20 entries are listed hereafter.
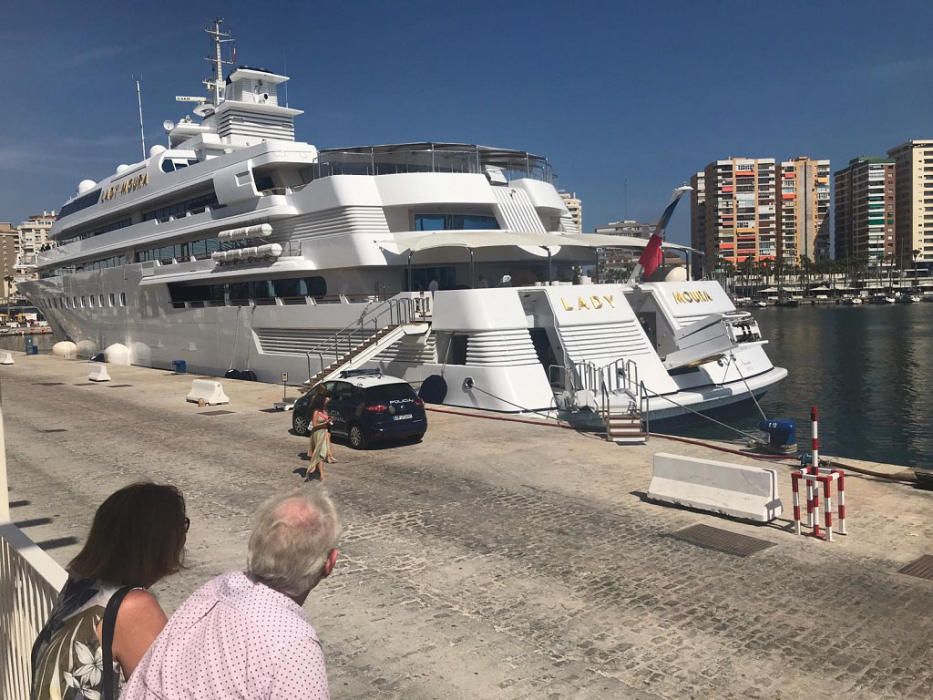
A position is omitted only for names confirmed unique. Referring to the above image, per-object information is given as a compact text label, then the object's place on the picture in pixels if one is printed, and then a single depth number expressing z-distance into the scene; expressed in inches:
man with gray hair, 90.8
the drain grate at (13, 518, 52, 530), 379.2
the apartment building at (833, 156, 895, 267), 6825.8
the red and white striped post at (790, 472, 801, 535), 327.9
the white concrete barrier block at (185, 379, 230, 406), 812.6
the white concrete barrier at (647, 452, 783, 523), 354.3
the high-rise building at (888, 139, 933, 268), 6589.6
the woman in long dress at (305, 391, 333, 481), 468.4
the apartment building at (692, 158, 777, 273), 6904.5
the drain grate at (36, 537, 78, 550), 346.9
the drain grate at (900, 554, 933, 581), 285.3
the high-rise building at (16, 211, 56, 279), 7254.9
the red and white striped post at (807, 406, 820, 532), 329.7
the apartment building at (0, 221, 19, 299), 6797.2
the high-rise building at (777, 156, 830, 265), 7022.6
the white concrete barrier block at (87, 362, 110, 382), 1109.1
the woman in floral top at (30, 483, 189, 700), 105.1
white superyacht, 726.5
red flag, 795.4
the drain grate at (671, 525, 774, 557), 319.9
